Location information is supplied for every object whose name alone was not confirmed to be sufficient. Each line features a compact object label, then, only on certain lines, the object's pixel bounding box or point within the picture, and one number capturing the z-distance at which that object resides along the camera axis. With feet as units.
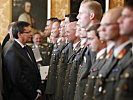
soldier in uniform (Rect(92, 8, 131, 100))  11.22
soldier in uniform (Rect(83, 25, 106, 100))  13.38
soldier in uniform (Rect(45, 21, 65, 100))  23.68
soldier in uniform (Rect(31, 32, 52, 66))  27.86
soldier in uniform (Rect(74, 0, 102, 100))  15.98
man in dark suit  19.39
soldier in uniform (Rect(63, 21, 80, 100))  19.39
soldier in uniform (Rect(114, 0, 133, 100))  10.11
